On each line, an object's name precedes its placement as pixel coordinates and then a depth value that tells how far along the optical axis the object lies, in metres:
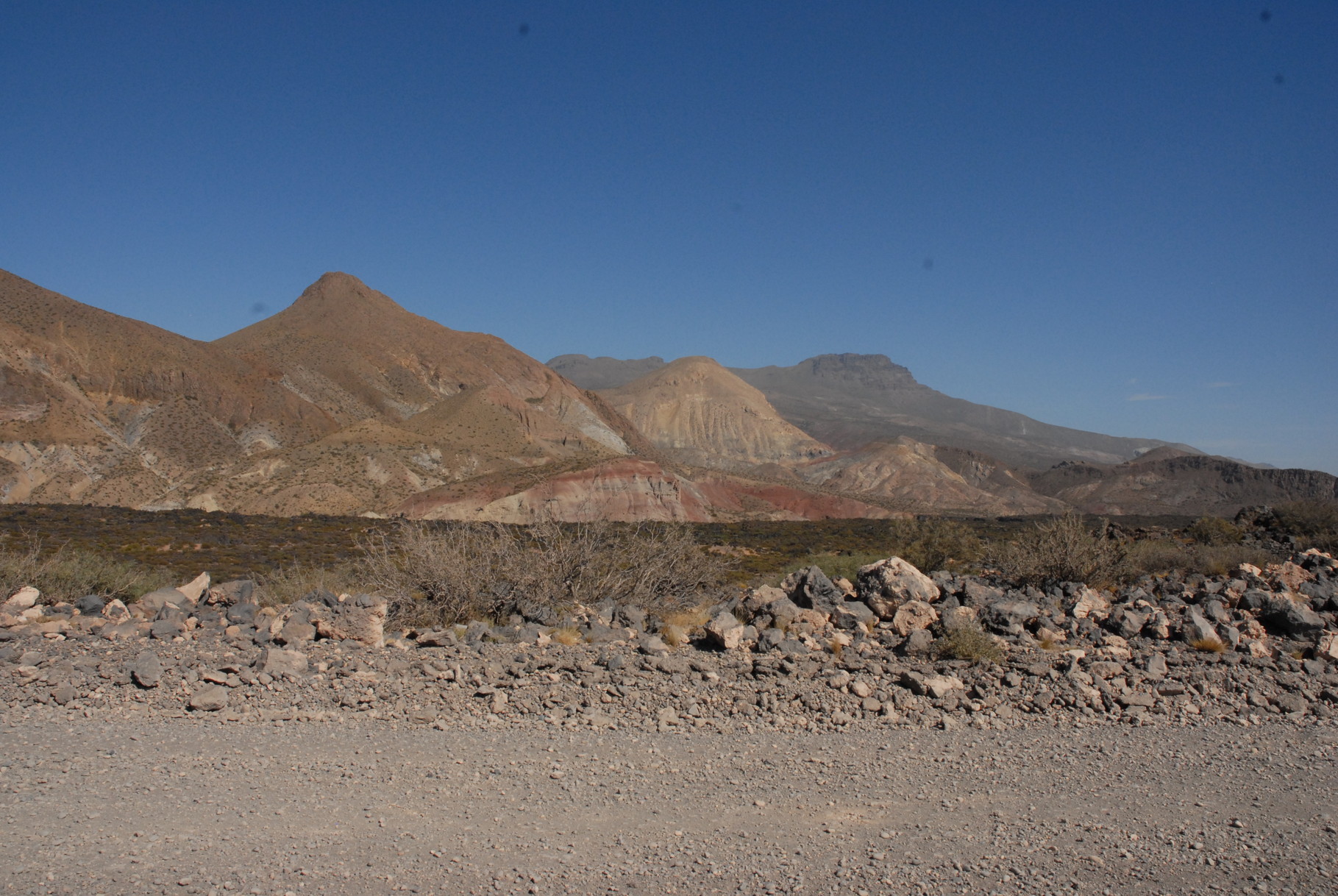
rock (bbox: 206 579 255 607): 11.30
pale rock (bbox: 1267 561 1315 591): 12.11
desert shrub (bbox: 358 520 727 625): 10.64
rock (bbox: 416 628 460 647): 8.72
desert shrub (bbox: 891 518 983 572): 20.39
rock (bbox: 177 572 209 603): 11.04
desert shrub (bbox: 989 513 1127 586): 13.28
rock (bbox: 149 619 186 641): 8.51
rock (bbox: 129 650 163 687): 7.07
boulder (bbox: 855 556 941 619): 10.01
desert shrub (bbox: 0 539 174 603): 11.30
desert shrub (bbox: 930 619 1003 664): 8.21
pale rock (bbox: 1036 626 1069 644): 9.02
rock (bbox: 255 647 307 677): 7.40
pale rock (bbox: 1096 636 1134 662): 8.45
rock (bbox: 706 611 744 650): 8.54
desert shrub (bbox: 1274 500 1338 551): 21.69
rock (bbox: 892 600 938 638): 9.27
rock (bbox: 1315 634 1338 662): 8.67
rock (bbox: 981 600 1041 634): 9.29
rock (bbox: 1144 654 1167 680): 7.93
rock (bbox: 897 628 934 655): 8.49
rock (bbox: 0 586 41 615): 9.83
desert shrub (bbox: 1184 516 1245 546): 22.66
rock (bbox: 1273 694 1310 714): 7.43
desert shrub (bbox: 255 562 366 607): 12.36
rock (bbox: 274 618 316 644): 8.44
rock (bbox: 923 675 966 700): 7.32
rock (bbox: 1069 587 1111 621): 10.05
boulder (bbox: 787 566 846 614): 10.30
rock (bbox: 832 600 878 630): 9.41
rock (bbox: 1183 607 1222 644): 8.91
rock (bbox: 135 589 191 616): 10.00
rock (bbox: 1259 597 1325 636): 9.30
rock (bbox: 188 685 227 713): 6.71
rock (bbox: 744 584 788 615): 10.26
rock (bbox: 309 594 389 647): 8.73
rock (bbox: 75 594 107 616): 10.35
